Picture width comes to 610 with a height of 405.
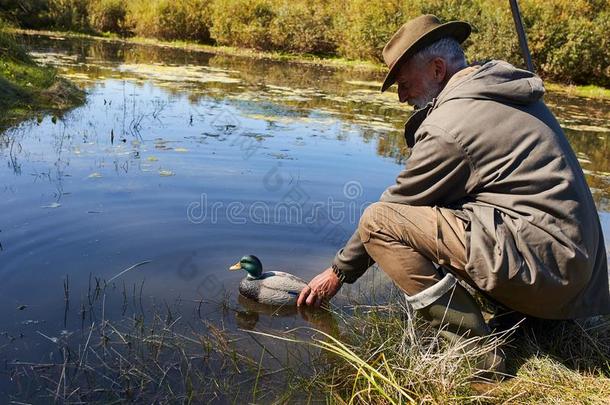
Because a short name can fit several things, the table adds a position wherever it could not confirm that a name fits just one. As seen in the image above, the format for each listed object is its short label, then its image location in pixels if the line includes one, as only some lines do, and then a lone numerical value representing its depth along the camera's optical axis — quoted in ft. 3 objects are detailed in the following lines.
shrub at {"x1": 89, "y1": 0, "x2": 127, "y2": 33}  109.50
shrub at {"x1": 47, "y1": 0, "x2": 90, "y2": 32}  105.20
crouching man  8.39
